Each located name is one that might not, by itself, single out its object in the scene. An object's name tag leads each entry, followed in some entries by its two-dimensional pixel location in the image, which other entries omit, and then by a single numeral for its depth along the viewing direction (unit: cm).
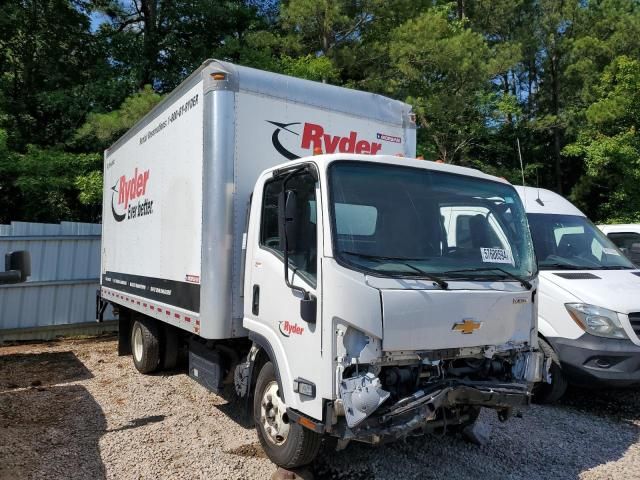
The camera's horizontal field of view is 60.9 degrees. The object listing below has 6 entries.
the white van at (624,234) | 862
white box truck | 346
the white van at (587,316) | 534
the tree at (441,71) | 1475
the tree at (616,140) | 1916
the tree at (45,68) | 1473
